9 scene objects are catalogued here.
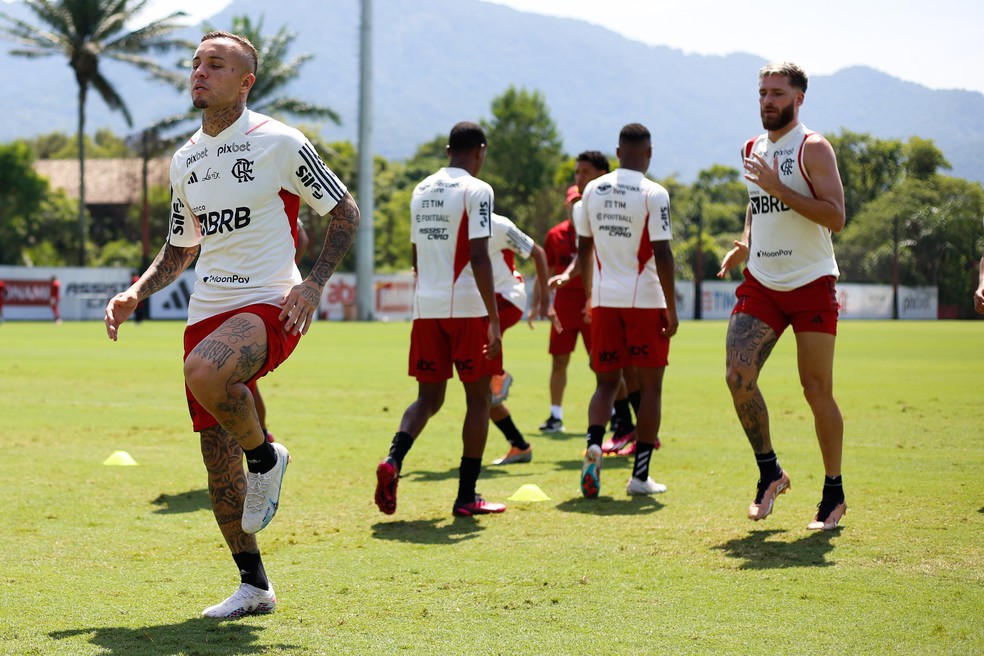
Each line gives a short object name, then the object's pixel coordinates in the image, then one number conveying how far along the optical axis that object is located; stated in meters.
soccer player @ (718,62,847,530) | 12.54
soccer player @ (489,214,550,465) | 18.23
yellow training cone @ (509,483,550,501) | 14.99
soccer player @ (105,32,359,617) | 9.23
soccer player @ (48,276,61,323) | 86.16
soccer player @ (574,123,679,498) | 15.88
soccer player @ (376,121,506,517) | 13.98
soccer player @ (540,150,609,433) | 22.69
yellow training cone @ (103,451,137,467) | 17.64
